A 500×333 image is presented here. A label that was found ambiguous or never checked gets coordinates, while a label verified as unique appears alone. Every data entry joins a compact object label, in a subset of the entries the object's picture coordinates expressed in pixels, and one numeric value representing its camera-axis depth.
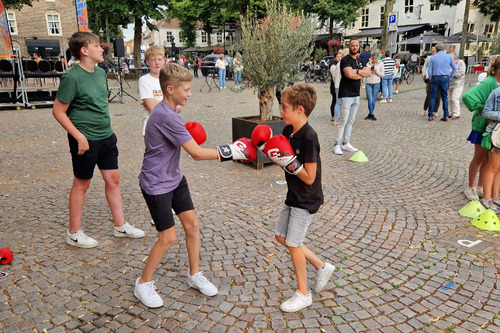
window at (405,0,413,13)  39.64
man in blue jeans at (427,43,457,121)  9.60
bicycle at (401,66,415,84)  21.14
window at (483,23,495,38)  38.22
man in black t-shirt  6.88
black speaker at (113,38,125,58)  17.69
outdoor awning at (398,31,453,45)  29.01
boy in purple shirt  2.47
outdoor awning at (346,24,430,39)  37.19
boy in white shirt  4.16
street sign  15.20
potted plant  6.30
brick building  37.78
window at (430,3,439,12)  36.96
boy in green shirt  3.27
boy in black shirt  2.44
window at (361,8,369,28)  42.94
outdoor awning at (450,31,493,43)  29.17
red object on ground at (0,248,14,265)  3.34
